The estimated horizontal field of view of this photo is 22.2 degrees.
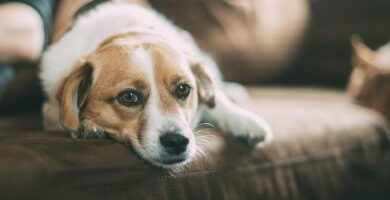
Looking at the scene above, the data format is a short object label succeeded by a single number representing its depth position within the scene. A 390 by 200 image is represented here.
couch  0.92
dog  1.01
